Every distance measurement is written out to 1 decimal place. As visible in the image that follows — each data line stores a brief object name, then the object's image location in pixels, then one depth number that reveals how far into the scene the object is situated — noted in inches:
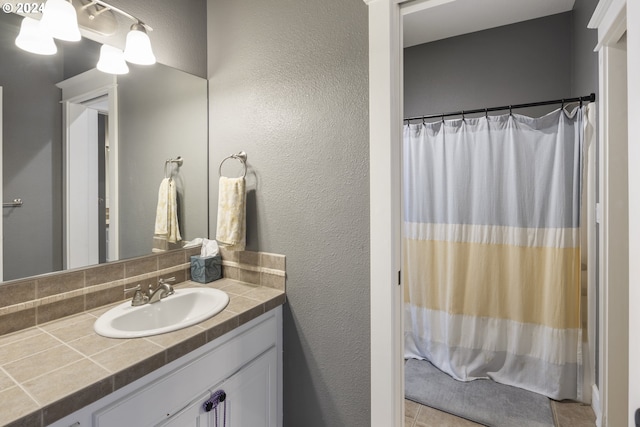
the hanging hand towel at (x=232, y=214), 61.8
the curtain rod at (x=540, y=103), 73.1
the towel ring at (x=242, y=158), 64.8
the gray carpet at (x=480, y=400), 72.5
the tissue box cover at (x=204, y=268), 65.3
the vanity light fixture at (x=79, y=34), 44.7
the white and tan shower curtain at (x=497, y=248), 79.3
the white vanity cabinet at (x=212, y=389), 35.0
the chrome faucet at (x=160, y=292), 54.0
